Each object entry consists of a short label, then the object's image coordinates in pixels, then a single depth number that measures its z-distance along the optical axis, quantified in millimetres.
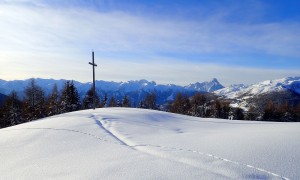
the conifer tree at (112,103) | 66294
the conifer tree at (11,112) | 39452
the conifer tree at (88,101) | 53385
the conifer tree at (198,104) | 61435
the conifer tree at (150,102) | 65889
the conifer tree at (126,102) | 64079
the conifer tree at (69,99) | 43940
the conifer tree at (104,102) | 61208
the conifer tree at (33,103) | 41841
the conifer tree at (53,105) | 43989
